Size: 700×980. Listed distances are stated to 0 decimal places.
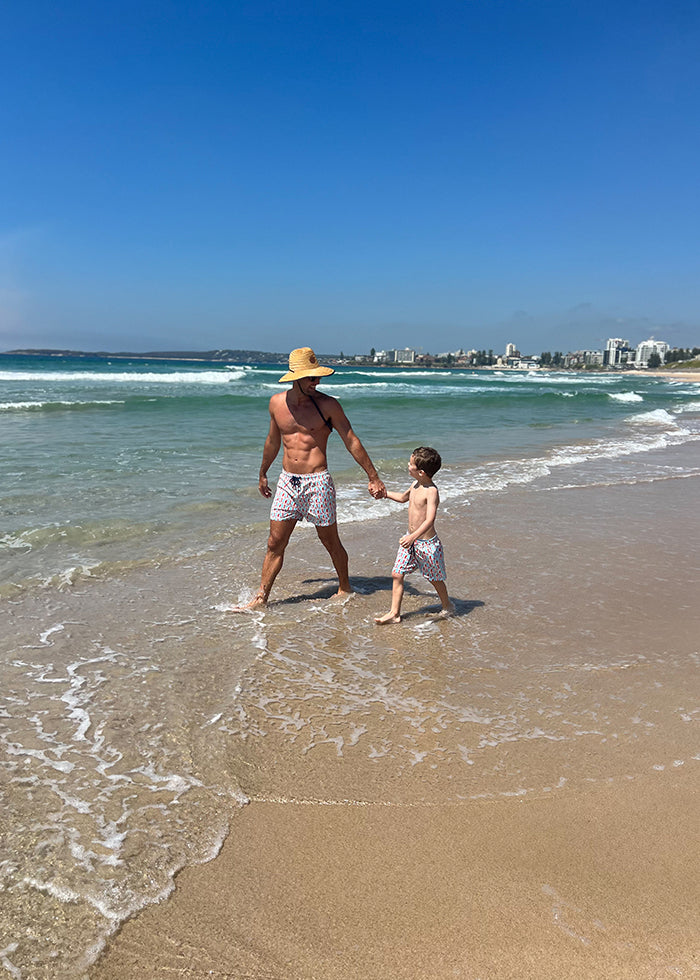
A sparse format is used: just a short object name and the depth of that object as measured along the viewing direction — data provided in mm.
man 4996
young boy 4648
